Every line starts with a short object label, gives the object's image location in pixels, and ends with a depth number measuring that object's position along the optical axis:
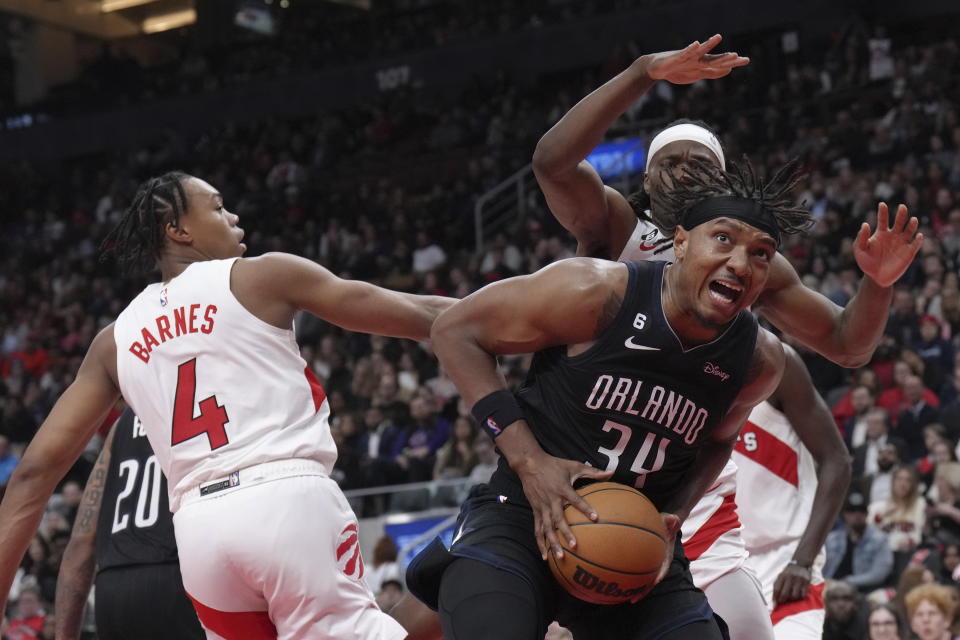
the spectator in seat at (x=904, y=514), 9.01
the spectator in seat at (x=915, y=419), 10.06
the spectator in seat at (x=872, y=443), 9.82
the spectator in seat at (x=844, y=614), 7.69
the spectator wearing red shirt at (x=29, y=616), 10.44
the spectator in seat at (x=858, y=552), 8.95
